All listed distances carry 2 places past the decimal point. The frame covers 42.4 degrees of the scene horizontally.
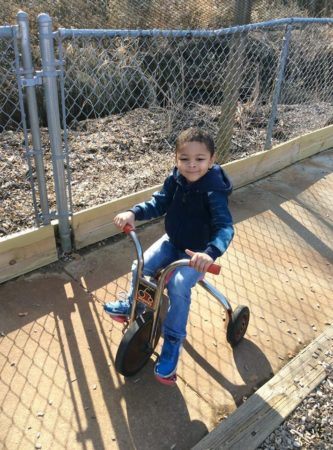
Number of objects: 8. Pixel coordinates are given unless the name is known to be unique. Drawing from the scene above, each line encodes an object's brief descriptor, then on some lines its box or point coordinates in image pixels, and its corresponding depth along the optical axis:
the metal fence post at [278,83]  4.01
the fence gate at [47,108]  2.45
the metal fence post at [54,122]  2.52
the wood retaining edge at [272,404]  2.00
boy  2.15
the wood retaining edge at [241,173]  3.26
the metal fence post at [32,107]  2.43
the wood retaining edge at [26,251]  2.85
